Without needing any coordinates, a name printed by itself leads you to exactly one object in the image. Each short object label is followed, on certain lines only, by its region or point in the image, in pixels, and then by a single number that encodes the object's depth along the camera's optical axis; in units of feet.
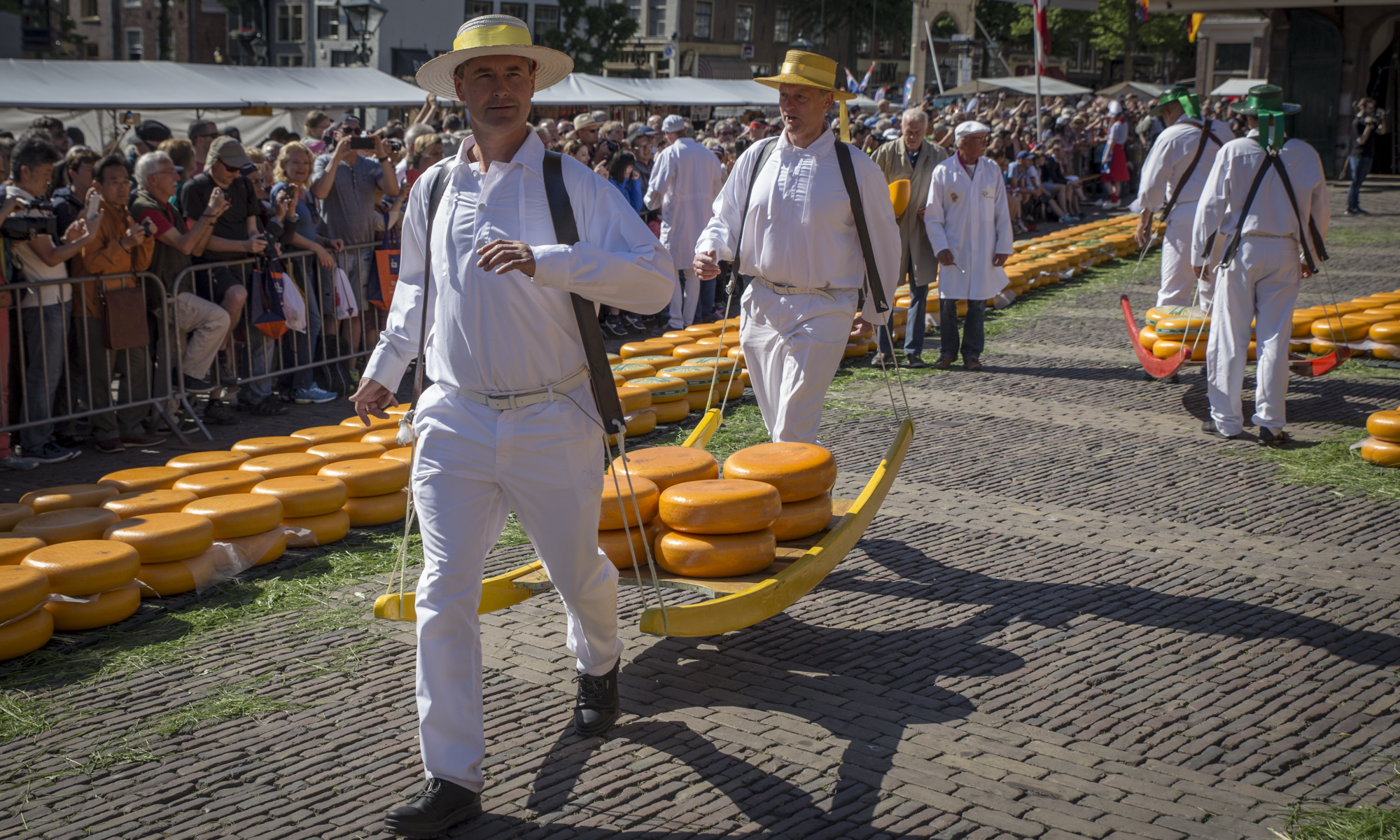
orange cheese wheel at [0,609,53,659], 16.38
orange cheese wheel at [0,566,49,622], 16.29
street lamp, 66.80
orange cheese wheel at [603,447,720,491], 18.13
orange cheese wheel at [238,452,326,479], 22.74
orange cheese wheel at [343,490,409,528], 22.75
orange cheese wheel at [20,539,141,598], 17.44
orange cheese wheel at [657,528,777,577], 16.44
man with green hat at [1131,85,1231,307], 36.68
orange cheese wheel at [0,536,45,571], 17.88
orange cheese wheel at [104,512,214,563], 18.84
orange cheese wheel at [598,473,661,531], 16.83
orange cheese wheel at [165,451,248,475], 22.98
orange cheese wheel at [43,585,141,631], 17.52
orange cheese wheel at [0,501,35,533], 19.65
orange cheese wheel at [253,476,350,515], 21.38
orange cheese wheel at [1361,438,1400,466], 26.98
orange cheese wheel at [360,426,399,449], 25.05
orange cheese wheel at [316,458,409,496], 22.56
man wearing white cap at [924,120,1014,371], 37.09
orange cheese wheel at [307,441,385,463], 23.90
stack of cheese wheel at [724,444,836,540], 18.03
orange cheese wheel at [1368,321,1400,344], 38.88
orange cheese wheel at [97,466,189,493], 21.67
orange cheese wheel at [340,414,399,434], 26.25
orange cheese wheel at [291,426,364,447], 25.45
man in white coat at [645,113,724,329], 45.37
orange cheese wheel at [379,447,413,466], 23.72
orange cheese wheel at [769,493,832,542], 18.04
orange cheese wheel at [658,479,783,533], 16.52
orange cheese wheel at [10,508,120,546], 19.11
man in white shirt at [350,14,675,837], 12.45
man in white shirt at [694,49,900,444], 20.10
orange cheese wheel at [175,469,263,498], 21.65
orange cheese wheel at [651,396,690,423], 30.81
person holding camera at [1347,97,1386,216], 81.41
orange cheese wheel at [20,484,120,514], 20.68
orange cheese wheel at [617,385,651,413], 29.04
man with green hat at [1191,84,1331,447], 28.04
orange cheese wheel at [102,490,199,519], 20.42
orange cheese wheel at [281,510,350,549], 21.47
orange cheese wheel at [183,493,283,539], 20.07
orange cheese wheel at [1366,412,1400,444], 27.02
